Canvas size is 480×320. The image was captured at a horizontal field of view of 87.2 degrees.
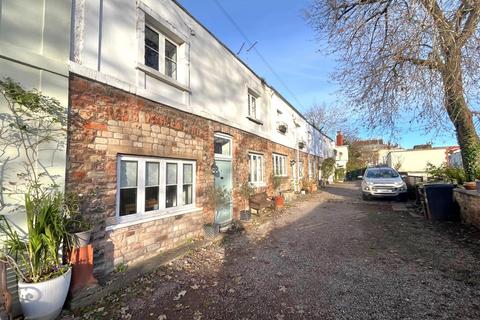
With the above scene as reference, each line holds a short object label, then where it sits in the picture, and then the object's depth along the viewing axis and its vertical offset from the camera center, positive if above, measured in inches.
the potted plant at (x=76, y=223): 150.1 -29.7
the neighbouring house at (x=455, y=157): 706.8 +38.5
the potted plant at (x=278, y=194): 458.6 -44.1
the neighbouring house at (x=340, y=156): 1362.0 +94.0
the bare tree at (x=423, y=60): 215.6 +110.1
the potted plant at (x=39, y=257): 121.3 -41.6
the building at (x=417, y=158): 1216.2 +64.3
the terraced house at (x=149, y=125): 171.3 +43.8
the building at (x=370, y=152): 1707.7 +132.7
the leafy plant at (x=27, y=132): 130.4 +24.7
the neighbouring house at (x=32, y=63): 130.3 +62.6
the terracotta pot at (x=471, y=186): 286.3 -18.6
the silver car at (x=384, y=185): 493.7 -28.3
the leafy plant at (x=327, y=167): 1018.1 +19.5
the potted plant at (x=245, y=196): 356.5 -34.4
